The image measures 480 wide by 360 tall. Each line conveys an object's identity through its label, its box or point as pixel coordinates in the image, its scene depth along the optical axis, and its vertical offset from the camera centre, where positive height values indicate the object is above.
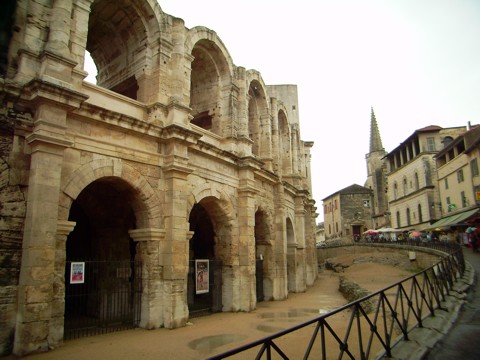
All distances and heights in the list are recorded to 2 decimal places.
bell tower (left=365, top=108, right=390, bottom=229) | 50.03 +9.12
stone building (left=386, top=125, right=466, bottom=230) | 34.25 +6.27
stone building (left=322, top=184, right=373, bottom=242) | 53.31 +4.37
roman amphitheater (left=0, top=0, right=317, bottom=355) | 6.85 +1.76
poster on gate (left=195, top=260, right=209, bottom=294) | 10.79 -0.95
